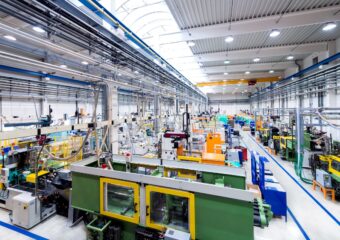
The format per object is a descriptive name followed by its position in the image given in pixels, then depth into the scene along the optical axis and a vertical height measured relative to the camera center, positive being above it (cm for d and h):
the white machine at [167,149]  438 -81
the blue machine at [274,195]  308 -151
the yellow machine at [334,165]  359 -110
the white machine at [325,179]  375 -146
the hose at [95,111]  243 +15
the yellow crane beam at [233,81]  1166 +286
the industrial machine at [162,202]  168 -106
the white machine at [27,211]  286 -165
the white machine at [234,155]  524 -122
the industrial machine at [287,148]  585 -115
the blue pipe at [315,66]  471 +193
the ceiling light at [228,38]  465 +238
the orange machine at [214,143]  550 -85
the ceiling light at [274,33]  439 +241
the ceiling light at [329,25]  410 +240
